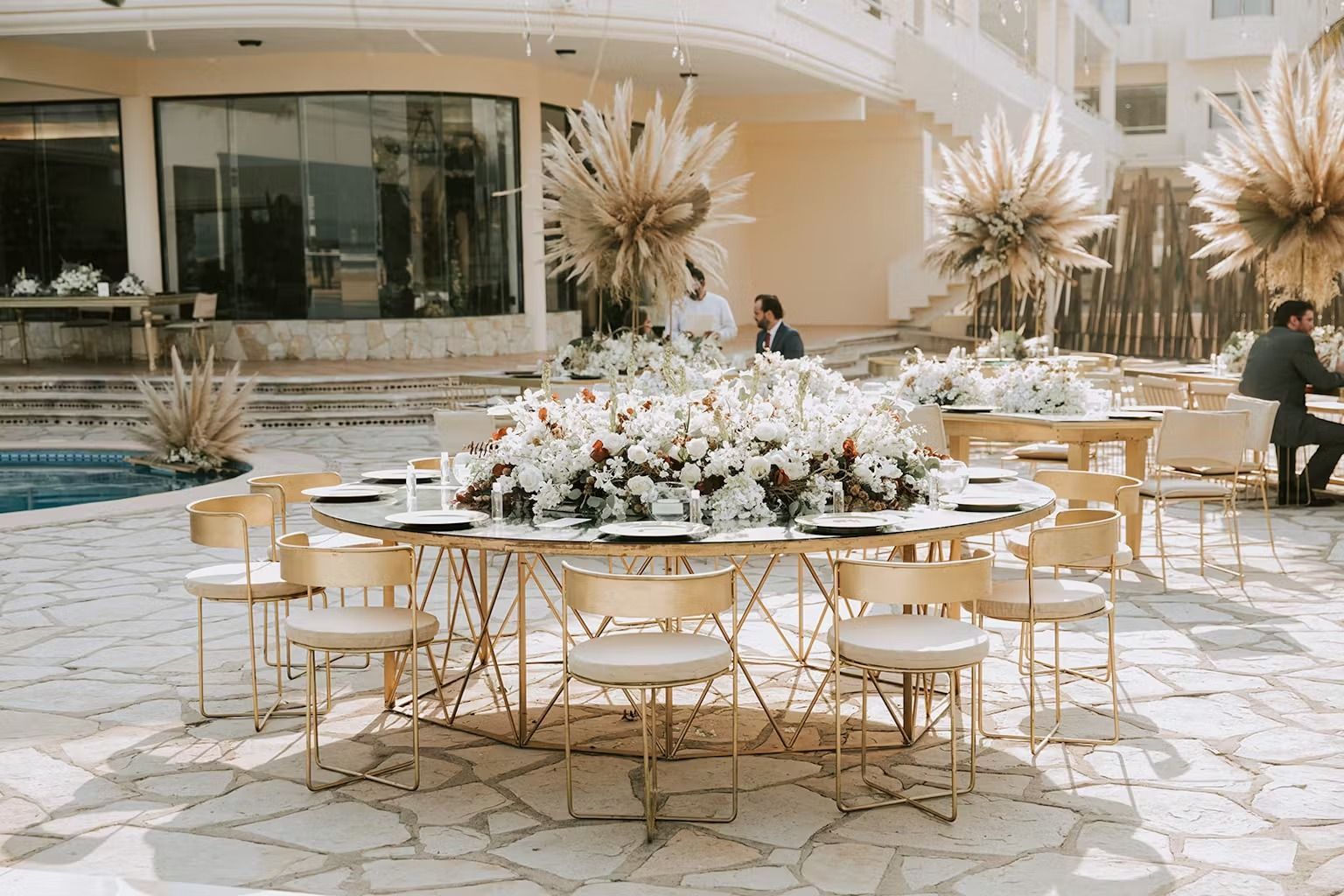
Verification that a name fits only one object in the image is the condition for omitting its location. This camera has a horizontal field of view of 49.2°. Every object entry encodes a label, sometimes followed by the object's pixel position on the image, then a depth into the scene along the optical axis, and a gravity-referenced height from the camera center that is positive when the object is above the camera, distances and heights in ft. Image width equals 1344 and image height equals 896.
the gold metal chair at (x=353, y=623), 14.53 -3.02
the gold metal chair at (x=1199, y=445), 24.08 -2.09
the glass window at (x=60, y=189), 59.00 +5.78
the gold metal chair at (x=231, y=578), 16.70 -2.89
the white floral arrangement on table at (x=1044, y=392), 26.32 -1.30
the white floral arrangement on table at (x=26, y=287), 55.98 +1.74
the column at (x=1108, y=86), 106.52 +17.17
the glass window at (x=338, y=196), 57.06 +5.23
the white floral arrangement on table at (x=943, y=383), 28.02 -1.19
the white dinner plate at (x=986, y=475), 18.08 -1.90
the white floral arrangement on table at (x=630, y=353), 31.17 -0.62
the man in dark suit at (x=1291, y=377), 29.73 -1.22
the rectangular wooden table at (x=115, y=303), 52.70 +1.05
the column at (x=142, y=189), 57.72 +5.63
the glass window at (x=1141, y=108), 117.91 +17.15
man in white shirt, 40.98 +0.24
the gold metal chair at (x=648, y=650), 13.12 -3.03
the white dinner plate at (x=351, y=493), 17.31 -1.96
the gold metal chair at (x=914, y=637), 13.52 -3.03
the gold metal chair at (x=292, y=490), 18.78 -2.07
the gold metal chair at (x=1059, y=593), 15.02 -3.03
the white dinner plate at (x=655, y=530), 14.28 -2.03
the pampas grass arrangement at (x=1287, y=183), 32.83 +3.07
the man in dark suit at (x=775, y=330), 34.27 -0.16
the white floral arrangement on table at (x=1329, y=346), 32.45 -0.67
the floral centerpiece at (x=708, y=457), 15.47 -1.42
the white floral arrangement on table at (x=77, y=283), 55.21 +1.87
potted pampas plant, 36.99 -2.42
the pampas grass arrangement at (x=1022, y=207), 36.17 +2.80
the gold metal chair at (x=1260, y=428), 25.46 -1.92
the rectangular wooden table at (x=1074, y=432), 25.09 -1.98
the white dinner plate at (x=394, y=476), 18.99 -1.92
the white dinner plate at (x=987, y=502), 15.80 -1.97
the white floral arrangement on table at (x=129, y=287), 54.60 +1.66
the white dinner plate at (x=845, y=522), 14.39 -1.99
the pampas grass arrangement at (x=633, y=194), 29.14 +2.63
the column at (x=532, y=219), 58.44 +4.31
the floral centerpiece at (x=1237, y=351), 35.01 -0.80
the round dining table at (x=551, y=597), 14.26 -3.37
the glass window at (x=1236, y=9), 110.01 +23.35
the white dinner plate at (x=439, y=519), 15.11 -2.00
